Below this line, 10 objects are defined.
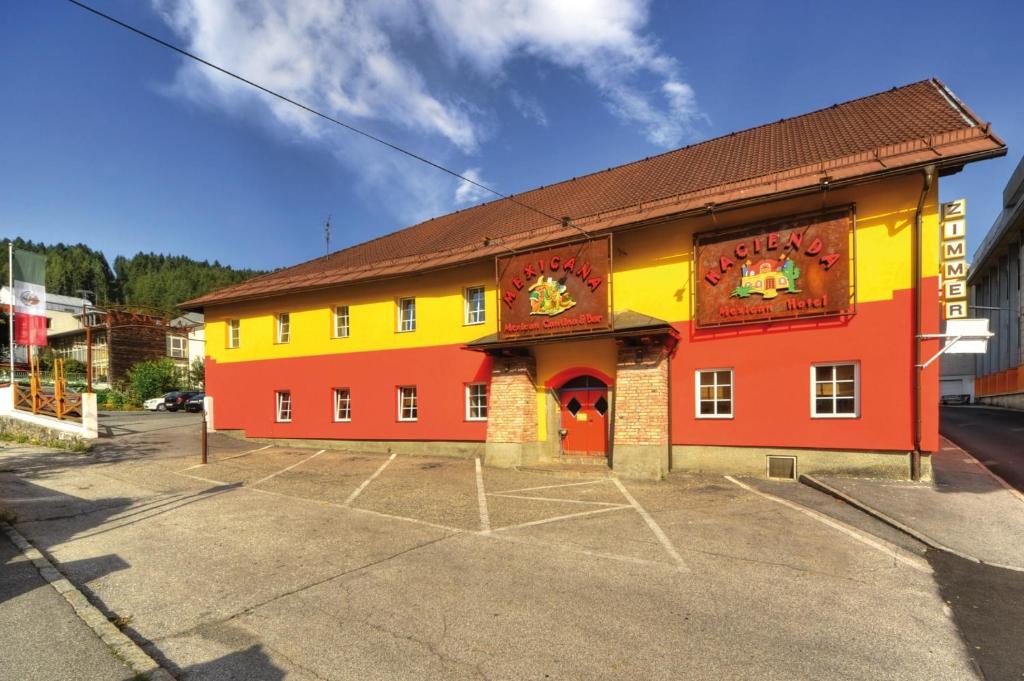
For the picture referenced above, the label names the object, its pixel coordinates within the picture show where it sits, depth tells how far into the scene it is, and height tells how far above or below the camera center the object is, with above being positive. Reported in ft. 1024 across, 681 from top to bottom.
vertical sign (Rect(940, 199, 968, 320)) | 33.04 +4.61
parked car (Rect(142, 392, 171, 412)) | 118.42 -14.40
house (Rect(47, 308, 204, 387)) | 148.36 -2.23
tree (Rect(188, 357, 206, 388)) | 146.82 -10.02
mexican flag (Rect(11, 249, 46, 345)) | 63.41 +4.59
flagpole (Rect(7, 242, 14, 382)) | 61.27 +6.67
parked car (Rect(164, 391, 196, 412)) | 115.80 -13.49
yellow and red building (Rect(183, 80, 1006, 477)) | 35.06 +1.82
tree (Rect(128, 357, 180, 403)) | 127.75 -9.84
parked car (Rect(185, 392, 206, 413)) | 113.91 -13.71
